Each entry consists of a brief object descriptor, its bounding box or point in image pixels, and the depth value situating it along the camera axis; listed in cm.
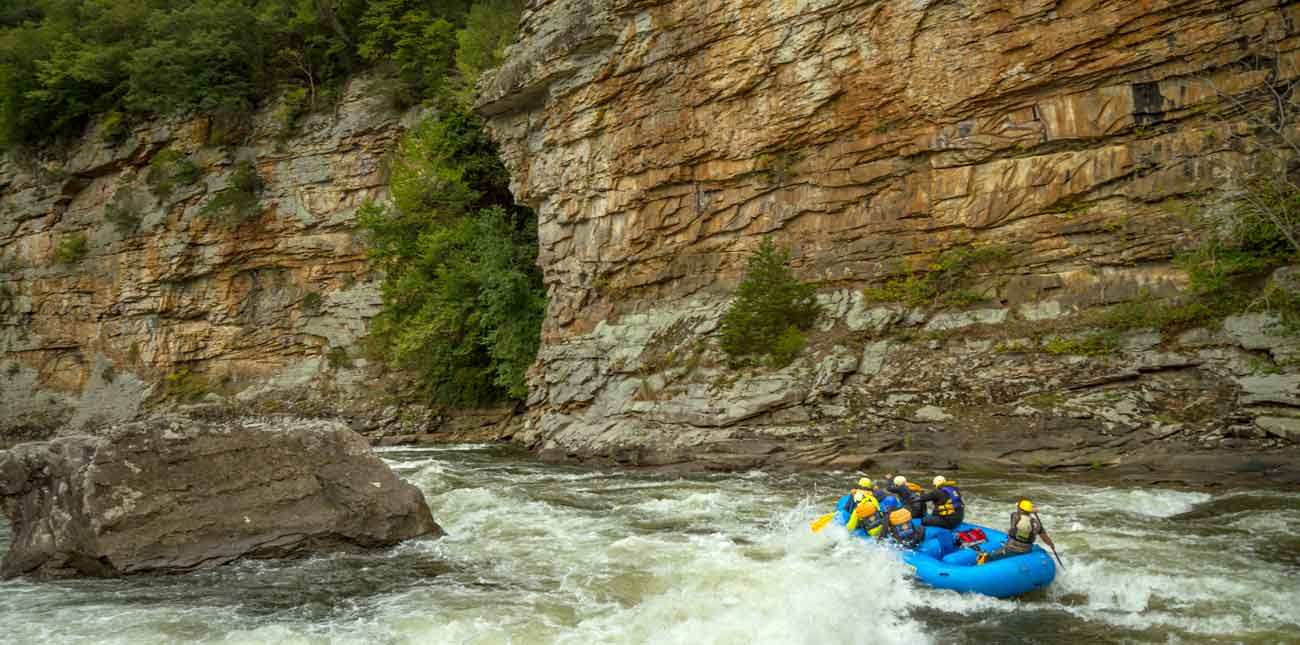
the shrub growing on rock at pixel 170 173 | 3180
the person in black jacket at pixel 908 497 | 1052
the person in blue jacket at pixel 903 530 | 981
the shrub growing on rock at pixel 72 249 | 3281
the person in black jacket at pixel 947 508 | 1013
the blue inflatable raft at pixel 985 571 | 872
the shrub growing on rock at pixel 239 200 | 3075
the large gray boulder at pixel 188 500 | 1048
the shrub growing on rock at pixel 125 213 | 3216
